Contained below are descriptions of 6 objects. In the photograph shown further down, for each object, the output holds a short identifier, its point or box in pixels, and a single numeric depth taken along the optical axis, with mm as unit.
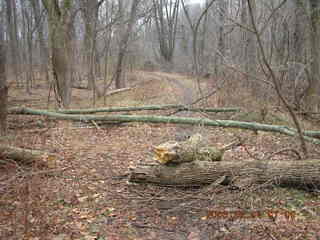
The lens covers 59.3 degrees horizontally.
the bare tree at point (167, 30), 33438
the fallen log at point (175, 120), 7042
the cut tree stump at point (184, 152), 4582
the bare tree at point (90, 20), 13127
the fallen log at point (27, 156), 5156
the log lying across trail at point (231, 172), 4375
